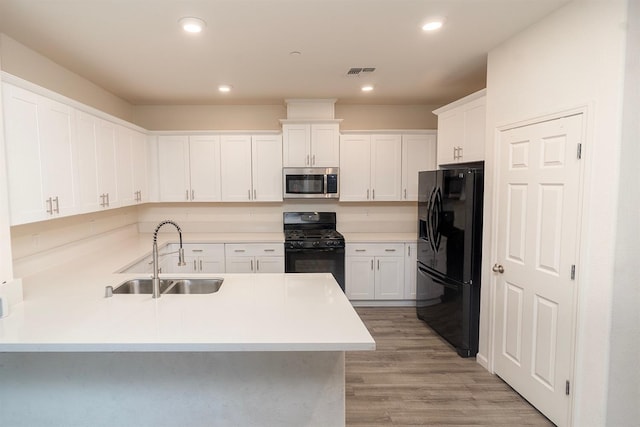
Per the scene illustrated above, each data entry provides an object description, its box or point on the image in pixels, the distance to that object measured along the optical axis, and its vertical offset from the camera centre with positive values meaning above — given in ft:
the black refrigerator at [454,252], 9.93 -1.90
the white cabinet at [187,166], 14.92 +1.02
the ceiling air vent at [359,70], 10.87 +3.73
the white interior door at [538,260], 7.01 -1.59
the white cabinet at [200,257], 14.05 -2.67
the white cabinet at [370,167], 15.10 +0.96
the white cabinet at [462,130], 10.23 +1.86
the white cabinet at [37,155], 6.77 +0.76
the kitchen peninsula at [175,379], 5.94 -3.24
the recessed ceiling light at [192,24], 7.58 +3.66
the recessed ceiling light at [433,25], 7.73 +3.67
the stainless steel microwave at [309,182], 14.78 +0.32
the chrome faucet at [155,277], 6.87 -1.70
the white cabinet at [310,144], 14.75 +1.91
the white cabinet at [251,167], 15.01 +0.98
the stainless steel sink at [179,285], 8.06 -2.19
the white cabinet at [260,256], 14.10 -2.64
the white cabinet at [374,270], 14.33 -3.28
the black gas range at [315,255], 13.93 -2.58
